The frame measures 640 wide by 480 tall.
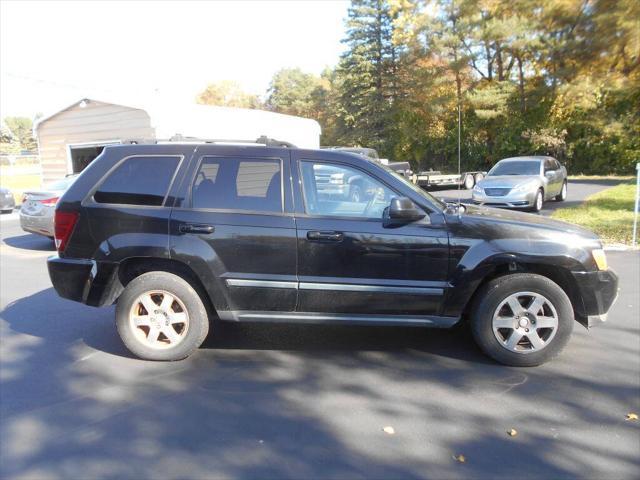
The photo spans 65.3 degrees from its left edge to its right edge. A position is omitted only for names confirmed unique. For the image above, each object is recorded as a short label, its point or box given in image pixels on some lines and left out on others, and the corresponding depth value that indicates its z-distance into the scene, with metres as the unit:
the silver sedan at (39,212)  9.99
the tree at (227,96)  66.62
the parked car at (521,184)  13.38
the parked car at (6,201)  16.77
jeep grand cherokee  4.10
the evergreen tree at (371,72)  36.31
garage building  15.77
